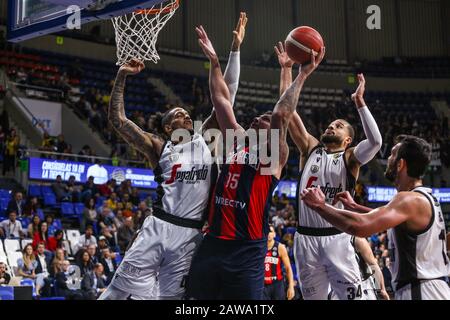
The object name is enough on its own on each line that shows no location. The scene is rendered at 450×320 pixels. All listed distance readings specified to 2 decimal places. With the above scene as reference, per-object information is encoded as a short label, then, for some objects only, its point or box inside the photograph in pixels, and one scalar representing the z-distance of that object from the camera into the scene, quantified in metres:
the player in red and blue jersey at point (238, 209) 4.67
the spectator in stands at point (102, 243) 12.52
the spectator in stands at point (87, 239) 12.68
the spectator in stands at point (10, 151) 15.63
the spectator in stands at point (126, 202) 14.75
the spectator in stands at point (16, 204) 13.22
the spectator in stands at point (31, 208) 13.38
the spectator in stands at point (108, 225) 13.41
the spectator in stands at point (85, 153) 17.18
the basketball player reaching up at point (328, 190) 5.50
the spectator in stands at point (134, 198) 15.70
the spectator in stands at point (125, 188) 15.68
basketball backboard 6.29
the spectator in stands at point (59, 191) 14.95
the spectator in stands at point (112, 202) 14.50
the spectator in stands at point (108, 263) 12.12
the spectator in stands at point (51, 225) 12.79
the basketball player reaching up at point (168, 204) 5.01
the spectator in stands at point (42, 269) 10.91
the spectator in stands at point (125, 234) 13.51
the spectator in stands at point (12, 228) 12.19
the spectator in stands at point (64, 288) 10.89
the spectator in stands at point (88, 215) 13.88
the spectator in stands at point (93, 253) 11.98
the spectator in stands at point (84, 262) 11.69
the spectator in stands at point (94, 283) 11.12
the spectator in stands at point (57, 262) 11.19
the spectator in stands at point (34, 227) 12.34
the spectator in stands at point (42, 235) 12.16
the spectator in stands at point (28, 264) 11.18
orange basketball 5.33
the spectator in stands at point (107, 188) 15.47
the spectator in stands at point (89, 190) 14.76
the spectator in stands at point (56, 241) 12.27
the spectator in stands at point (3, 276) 10.14
